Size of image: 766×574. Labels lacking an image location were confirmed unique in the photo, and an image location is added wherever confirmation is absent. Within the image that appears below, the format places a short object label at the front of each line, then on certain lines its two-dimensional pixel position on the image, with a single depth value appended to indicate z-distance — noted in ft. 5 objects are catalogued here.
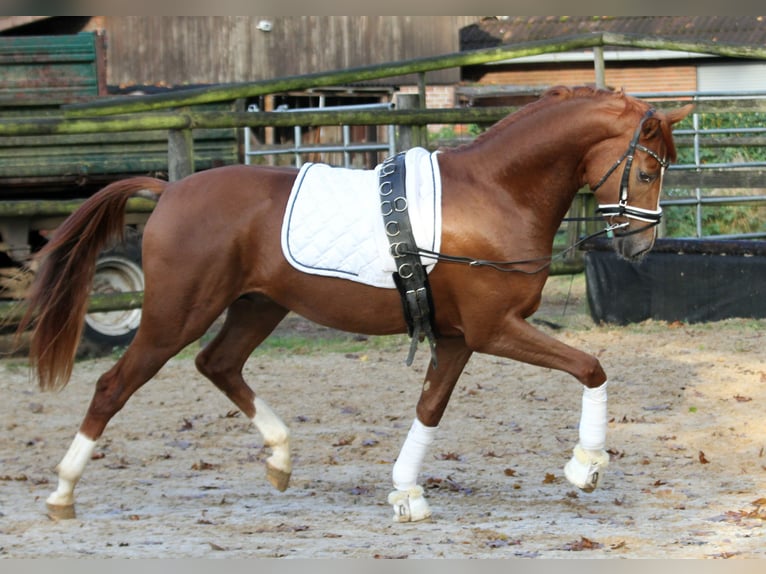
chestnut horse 32.71
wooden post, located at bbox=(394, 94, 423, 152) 64.59
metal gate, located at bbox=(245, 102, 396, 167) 71.61
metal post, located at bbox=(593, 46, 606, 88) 67.44
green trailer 61.72
